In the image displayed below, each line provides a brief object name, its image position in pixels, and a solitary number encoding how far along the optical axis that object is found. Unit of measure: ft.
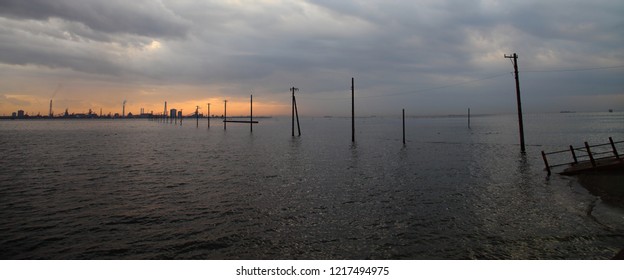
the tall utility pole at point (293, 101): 203.54
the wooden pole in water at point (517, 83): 100.32
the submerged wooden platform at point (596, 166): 60.03
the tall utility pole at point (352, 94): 149.60
